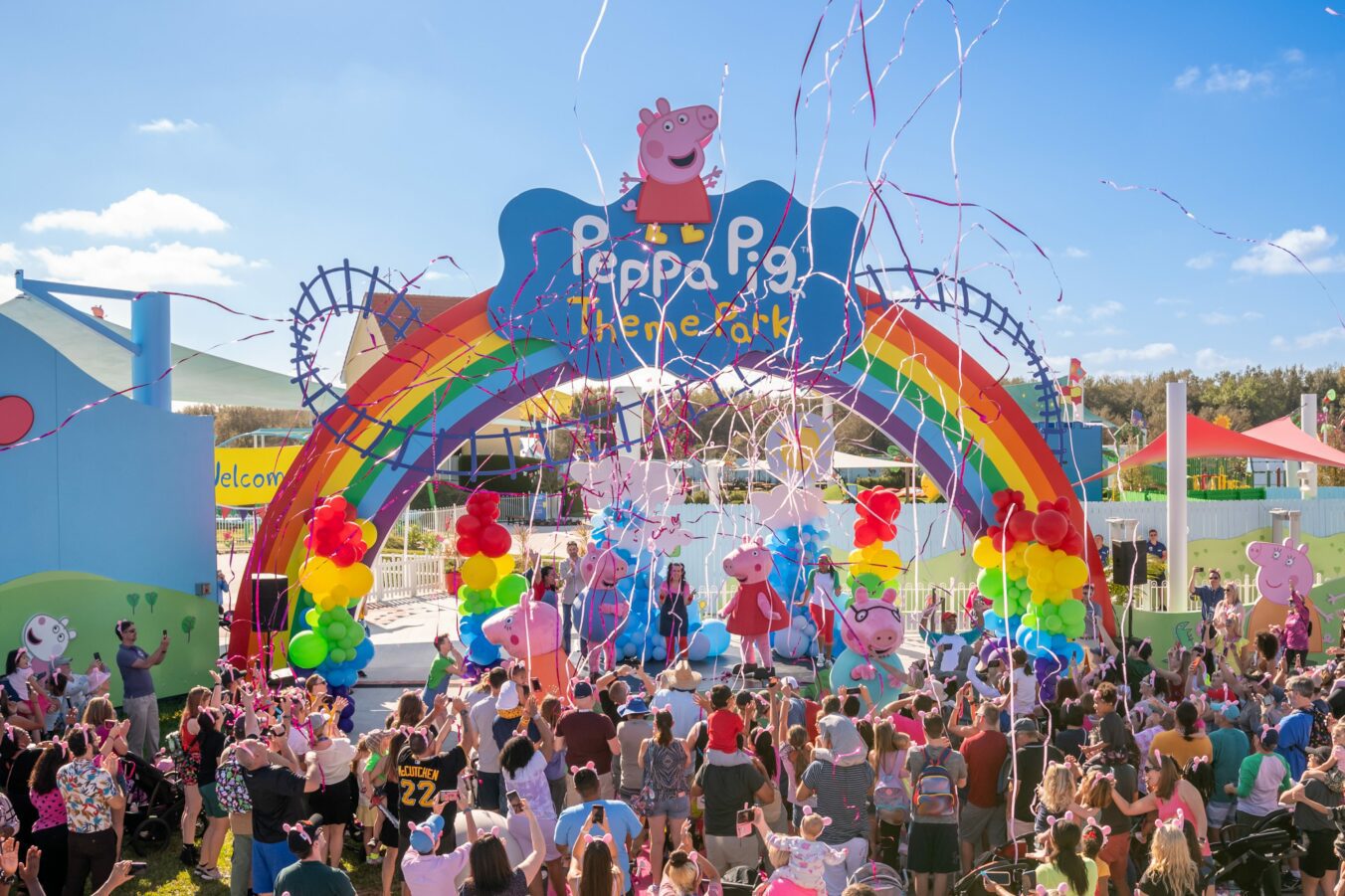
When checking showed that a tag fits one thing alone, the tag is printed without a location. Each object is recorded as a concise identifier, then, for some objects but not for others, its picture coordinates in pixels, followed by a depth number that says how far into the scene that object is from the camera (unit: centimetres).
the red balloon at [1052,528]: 970
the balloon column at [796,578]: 1190
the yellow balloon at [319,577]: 984
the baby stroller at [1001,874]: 459
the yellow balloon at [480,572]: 1061
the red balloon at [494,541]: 1051
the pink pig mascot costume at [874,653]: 873
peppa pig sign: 1109
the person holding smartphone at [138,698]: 808
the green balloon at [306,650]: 955
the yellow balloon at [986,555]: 1027
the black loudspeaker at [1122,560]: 1104
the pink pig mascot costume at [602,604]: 1106
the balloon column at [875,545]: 1131
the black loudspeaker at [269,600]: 1015
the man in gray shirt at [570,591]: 1206
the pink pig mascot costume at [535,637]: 873
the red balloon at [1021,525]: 998
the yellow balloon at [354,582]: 993
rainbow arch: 1091
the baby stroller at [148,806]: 664
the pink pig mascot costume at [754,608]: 1050
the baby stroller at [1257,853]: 530
